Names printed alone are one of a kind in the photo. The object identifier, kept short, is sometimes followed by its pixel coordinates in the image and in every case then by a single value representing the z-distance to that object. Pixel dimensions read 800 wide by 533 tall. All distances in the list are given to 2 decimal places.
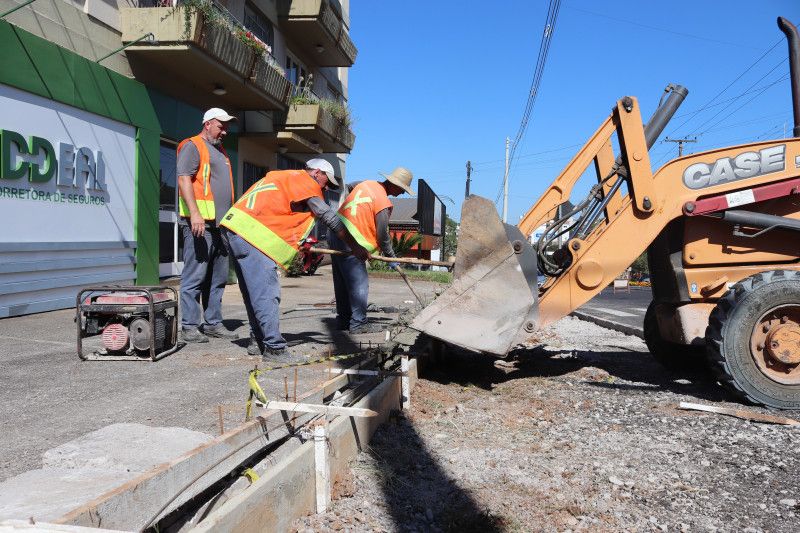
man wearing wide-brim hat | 6.21
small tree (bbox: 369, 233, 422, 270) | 21.53
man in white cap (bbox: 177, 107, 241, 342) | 5.64
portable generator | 4.72
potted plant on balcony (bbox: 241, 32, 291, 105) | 12.16
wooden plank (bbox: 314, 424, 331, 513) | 2.59
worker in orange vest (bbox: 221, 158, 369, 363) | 4.81
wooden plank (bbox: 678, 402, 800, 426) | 3.99
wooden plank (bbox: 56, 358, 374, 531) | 2.00
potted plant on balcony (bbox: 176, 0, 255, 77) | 10.03
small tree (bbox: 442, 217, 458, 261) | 60.37
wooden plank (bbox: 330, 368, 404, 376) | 4.04
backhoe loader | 4.31
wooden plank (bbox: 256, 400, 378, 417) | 3.06
